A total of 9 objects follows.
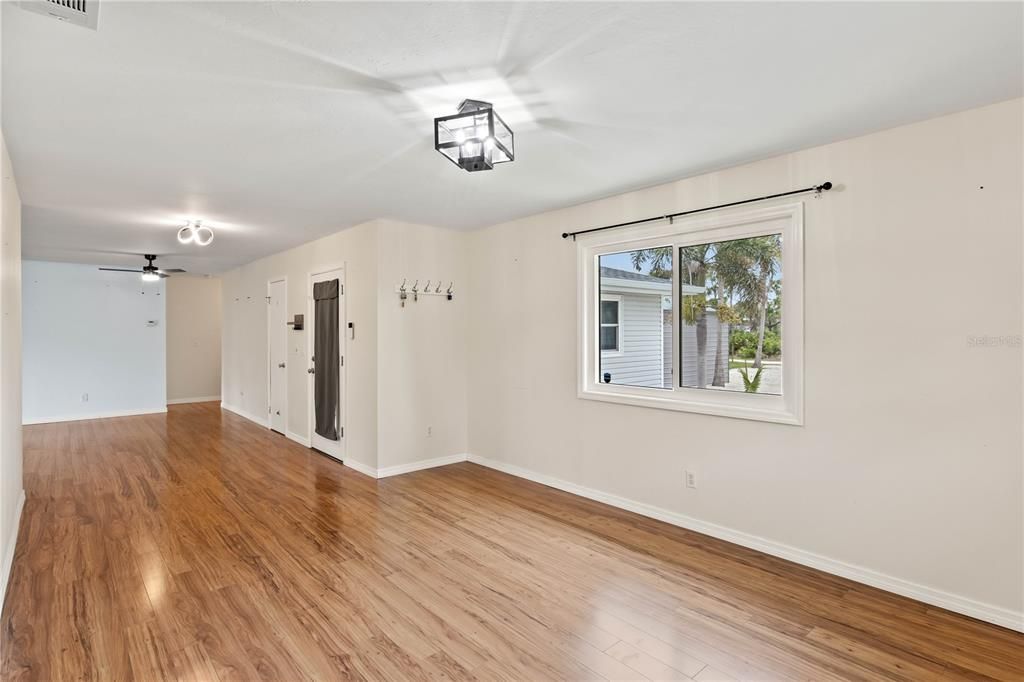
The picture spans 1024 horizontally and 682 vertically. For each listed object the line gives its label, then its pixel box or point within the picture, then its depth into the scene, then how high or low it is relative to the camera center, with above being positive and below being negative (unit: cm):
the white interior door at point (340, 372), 545 -38
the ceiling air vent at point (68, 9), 159 +105
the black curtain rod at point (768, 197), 295 +87
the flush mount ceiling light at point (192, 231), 473 +103
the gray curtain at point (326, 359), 561 -23
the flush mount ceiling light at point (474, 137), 220 +90
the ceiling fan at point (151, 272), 695 +91
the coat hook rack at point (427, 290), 508 +49
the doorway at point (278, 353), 687 -20
